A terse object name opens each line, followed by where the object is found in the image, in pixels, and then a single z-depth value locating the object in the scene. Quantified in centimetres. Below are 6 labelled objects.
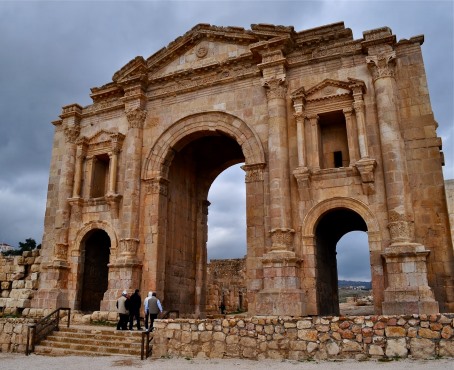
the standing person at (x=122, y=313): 1299
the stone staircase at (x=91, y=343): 1139
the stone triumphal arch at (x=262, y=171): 1277
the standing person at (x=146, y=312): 1252
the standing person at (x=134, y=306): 1324
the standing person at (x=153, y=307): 1252
